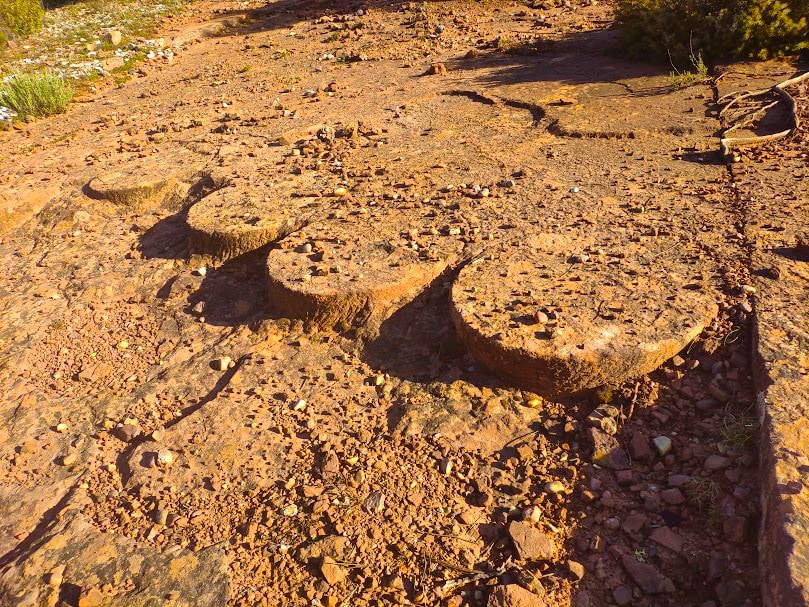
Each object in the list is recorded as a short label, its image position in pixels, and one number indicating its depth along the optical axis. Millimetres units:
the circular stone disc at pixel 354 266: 2783
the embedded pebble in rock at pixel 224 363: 2840
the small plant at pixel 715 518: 1842
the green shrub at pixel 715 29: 4469
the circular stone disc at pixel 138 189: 4160
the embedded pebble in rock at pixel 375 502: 2070
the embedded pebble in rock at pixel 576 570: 1802
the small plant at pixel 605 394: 2268
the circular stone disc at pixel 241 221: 3352
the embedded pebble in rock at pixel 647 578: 1745
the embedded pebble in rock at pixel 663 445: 2082
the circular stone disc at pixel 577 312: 2258
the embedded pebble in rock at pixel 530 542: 1870
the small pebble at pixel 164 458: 2367
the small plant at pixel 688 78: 4406
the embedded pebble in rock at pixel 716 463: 1977
